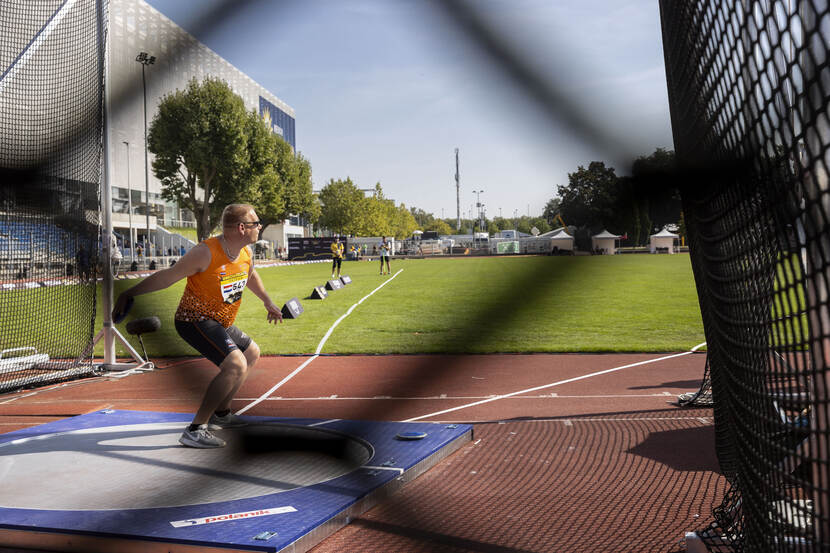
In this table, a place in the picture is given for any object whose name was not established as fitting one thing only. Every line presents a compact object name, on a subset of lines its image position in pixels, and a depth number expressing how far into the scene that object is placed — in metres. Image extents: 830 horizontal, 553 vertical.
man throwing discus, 3.76
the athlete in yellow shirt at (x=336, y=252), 25.73
